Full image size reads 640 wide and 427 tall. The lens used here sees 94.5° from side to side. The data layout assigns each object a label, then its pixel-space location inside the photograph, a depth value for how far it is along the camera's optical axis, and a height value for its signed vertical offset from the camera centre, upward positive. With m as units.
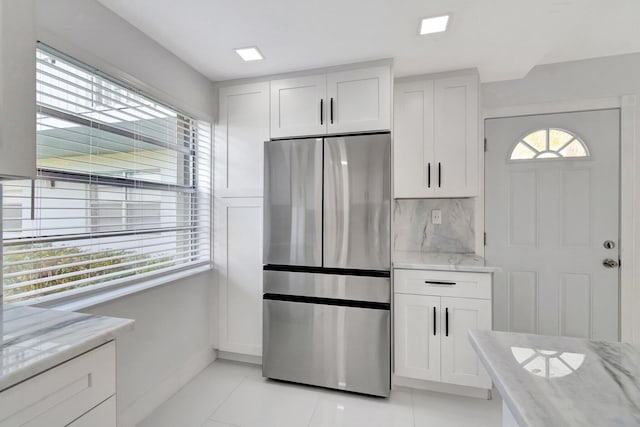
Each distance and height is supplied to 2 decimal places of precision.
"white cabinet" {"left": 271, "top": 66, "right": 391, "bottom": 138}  2.20 +0.85
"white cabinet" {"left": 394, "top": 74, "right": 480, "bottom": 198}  2.38 +0.62
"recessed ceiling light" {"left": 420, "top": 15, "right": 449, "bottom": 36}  1.75 +1.14
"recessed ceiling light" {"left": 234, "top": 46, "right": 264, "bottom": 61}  2.07 +1.14
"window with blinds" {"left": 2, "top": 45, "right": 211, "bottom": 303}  1.38 +0.11
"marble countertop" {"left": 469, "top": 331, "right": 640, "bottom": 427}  0.53 -0.36
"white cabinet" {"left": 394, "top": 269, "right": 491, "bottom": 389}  2.07 -0.79
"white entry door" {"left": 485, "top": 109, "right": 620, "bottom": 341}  2.40 -0.08
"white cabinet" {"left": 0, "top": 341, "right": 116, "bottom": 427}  0.72 -0.50
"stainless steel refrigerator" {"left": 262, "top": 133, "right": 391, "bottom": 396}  2.10 -0.37
